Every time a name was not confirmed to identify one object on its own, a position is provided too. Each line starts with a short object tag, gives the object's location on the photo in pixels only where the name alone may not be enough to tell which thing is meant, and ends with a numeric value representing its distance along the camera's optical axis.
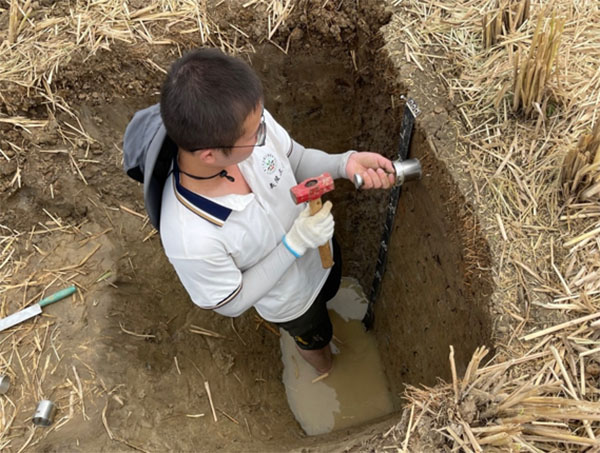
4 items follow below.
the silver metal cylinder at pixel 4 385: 2.32
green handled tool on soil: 2.56
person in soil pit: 1.43
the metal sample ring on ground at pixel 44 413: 2.22
